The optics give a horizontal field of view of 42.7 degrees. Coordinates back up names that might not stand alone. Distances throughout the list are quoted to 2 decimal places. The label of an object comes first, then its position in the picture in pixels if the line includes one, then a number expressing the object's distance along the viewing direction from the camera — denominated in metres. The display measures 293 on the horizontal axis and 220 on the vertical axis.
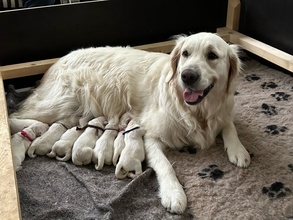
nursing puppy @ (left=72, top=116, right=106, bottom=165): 1.96
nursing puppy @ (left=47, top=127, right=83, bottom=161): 2.03
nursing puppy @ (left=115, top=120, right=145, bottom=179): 1.90
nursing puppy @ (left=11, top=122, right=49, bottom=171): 1.98
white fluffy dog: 1.87
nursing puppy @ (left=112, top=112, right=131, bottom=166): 1.98
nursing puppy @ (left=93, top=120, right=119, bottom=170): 1.96
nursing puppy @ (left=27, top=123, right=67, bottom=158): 2.05
